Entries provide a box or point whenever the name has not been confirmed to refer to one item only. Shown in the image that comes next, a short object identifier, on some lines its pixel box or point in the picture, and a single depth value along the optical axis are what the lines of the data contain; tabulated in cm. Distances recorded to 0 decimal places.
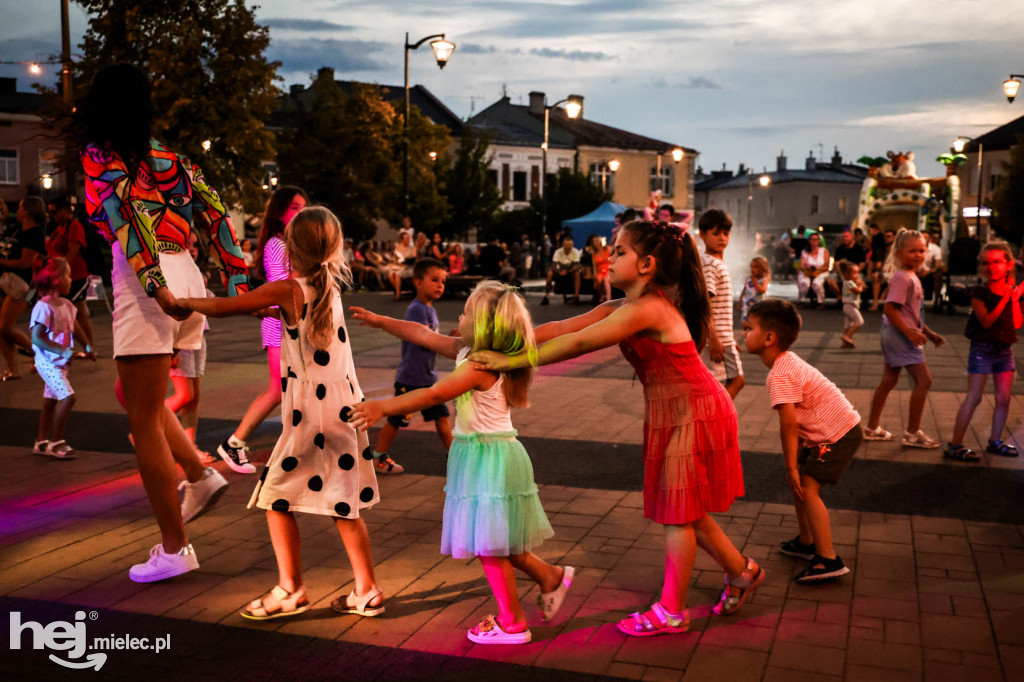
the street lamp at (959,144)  4259
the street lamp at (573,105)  3662
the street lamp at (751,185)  7271
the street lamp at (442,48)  2819
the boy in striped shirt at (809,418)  466
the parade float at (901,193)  2731
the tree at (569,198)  5712
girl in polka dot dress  411
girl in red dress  398
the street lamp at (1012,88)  3684
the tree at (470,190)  5288
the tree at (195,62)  3250
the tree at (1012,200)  6125
